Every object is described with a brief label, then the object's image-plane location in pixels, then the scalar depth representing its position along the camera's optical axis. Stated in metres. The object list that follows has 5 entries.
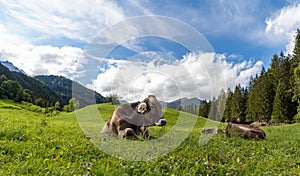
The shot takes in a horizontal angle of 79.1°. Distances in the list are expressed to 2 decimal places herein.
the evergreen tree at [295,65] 25.63
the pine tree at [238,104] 48.07
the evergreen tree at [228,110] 52.34
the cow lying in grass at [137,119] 5.70
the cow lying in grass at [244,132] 8.60
